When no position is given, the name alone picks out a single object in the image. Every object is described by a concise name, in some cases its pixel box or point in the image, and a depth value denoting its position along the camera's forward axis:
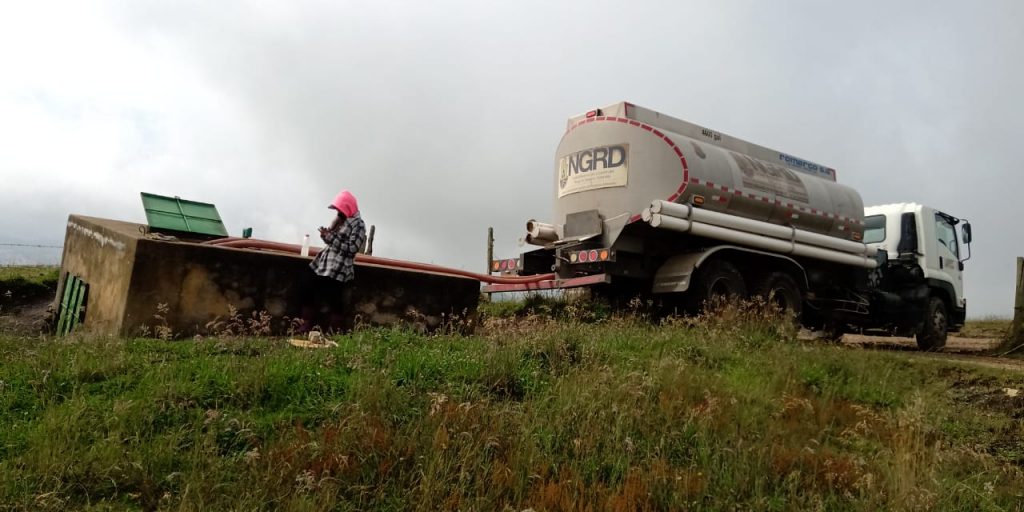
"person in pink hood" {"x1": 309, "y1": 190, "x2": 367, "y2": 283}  7.05
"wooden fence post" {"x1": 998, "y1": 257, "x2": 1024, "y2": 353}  10.41
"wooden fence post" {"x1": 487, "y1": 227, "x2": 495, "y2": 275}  16.23
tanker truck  8.83
